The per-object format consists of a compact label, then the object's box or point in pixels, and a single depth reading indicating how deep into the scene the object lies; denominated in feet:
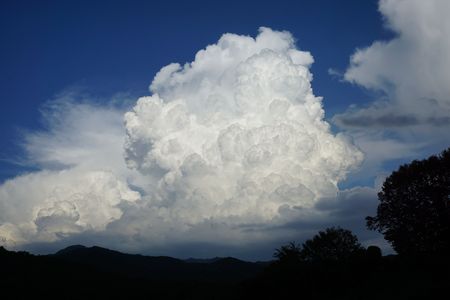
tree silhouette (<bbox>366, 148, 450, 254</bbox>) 224.94
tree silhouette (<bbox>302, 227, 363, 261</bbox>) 318.65
